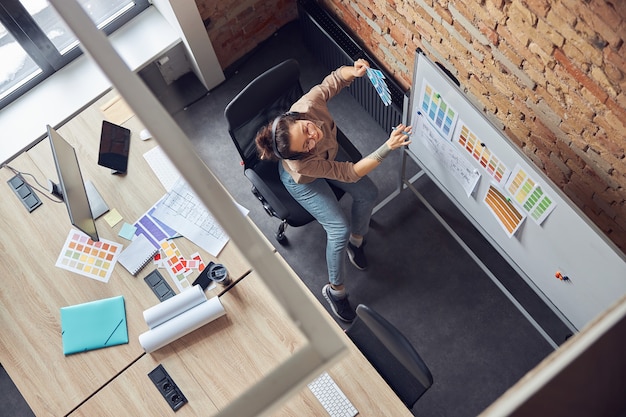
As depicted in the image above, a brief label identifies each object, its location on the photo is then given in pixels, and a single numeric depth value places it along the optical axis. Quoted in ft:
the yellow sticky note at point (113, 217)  9.31
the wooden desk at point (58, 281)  8.54
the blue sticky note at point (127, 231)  9.23
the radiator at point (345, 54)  11.23
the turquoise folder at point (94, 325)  8.63
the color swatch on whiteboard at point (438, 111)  8.49
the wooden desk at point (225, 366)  8.03
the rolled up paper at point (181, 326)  8.37
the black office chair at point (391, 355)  7.88
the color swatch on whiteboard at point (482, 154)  8.21
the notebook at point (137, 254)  9.00
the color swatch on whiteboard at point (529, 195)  7.75
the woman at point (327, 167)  9.04
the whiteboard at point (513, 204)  7.63
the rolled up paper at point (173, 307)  8.48
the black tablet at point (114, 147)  9.56
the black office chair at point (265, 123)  9.39
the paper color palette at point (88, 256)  9.05
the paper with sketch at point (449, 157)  9.07
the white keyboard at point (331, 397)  7.85
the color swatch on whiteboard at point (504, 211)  8.65
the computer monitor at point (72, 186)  8.27
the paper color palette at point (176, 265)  8.92
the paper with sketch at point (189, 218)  9.08
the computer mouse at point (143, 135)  9.72
